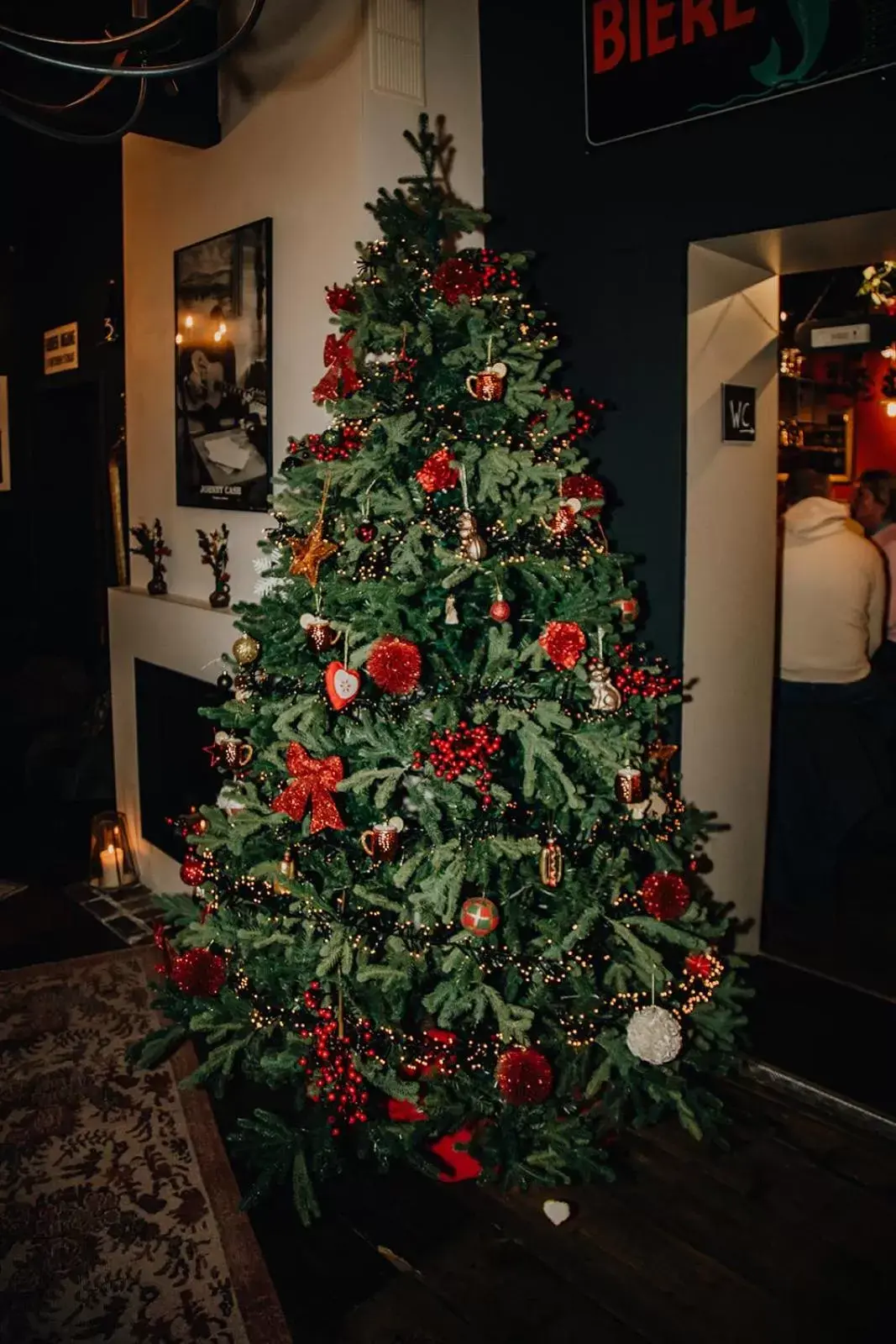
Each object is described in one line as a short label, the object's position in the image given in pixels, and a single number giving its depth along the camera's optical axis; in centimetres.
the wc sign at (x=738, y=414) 333
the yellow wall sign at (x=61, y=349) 582
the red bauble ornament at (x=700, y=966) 290
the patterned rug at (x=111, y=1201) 225
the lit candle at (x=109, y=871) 476
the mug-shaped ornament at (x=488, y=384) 279
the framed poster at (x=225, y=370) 378
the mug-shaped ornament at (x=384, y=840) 269
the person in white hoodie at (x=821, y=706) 402
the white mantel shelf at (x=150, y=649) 408
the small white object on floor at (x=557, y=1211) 253
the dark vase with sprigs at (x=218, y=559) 405
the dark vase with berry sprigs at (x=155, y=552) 455
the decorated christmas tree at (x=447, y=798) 268
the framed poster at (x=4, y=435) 654
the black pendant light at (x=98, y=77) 290
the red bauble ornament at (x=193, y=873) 306
